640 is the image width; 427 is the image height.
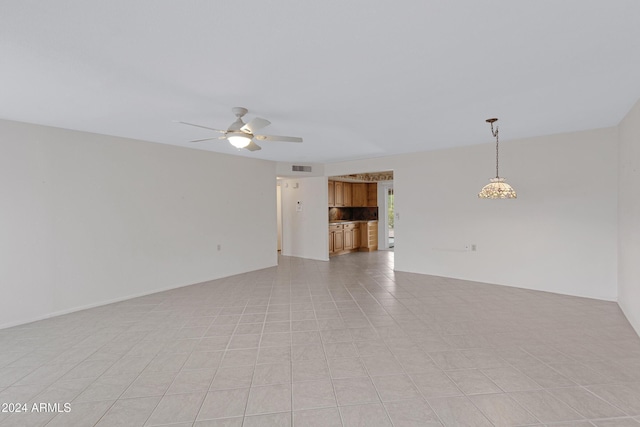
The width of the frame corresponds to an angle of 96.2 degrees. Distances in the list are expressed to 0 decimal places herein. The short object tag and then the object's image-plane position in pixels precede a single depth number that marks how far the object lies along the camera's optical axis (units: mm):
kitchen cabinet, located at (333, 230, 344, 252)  8160
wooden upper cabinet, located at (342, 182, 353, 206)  8766
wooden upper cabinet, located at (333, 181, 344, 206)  8448
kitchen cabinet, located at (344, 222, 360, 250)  8586
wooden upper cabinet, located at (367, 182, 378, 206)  9156
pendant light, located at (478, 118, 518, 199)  3760
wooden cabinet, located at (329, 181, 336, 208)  8289
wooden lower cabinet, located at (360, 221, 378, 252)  9062
